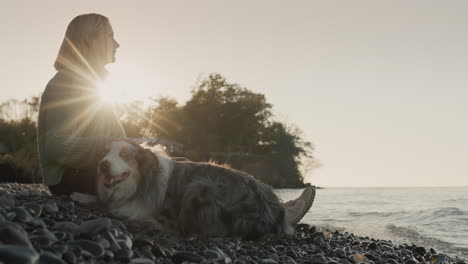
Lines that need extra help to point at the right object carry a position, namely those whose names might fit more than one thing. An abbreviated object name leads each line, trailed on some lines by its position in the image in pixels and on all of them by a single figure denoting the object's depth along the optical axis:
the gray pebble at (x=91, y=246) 3.34
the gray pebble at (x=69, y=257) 3.05
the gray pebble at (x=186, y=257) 3.83
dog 5.46
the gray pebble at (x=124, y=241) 3.74
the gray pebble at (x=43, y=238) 3.15
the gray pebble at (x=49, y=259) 2.81
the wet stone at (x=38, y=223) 3.80
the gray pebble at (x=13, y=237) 2.89
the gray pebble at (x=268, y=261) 4.27
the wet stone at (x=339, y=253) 5.26
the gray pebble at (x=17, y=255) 2.55
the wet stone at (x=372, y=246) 6.50
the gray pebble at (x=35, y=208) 4.27
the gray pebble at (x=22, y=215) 3.80
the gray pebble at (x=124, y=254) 3.49
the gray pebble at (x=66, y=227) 3.76
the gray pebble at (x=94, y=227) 3.74
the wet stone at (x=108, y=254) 3.40
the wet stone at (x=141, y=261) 3.43
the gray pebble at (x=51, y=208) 4.52
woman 5.93
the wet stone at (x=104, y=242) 3.51
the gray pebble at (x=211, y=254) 4.07
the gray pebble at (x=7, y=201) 4.36
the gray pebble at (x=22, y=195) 5.52
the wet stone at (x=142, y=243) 4.04
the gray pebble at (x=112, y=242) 3.58
